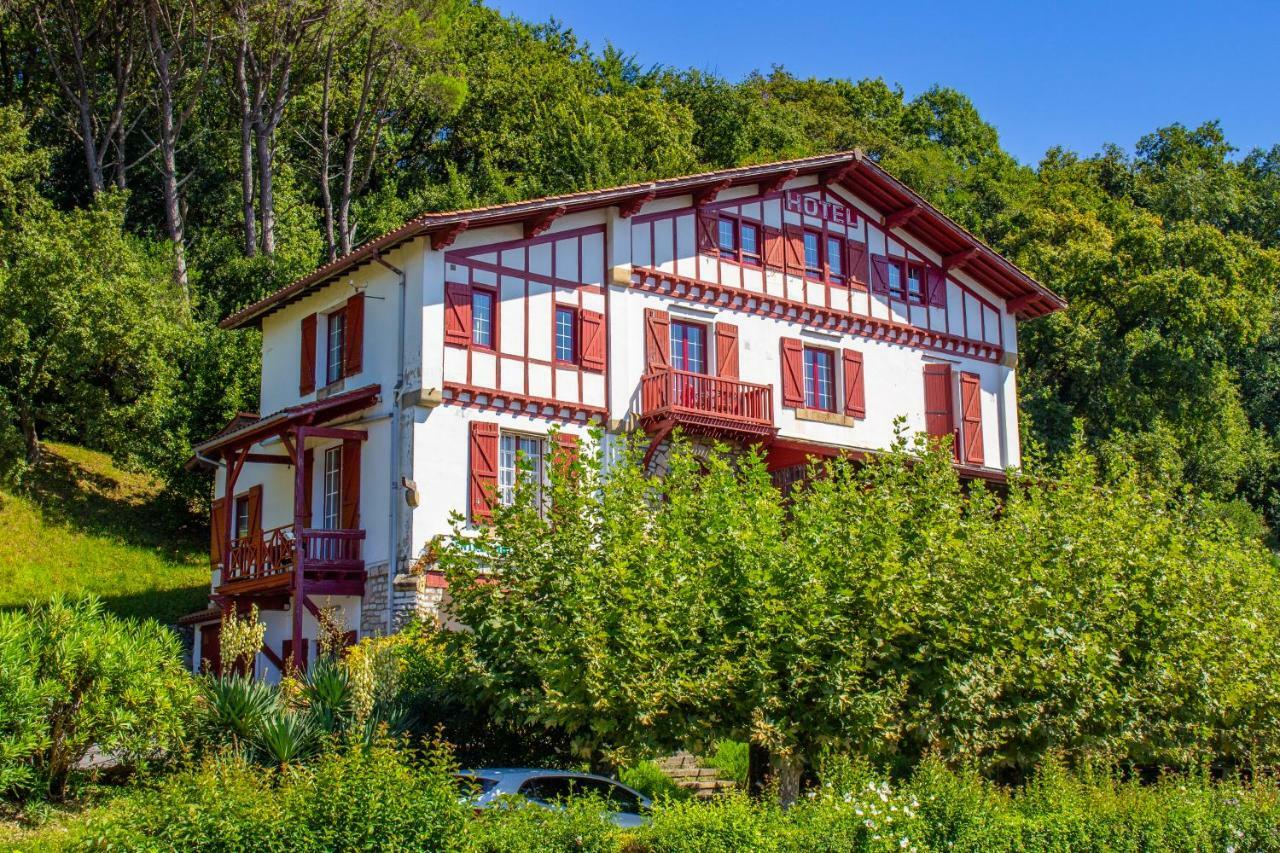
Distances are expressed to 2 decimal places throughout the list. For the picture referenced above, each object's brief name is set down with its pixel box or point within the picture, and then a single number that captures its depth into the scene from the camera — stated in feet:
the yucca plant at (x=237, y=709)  52.70
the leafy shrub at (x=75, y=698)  46.26
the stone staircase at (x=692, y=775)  64.32
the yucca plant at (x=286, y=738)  51.47
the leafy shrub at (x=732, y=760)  65.21
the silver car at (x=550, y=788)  46.37
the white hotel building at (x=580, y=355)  81.35
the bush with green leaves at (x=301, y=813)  36.73
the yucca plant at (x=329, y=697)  54.49
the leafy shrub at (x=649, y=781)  60.64
